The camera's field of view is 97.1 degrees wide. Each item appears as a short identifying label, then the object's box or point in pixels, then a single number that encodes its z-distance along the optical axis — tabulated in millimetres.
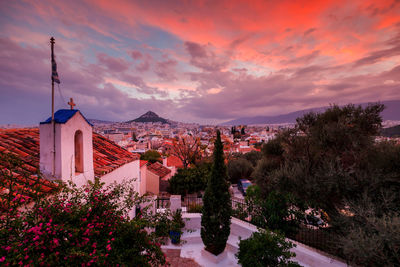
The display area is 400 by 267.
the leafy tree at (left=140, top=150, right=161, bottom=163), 28255
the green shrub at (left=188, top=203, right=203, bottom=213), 9070
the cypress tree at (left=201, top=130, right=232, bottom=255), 6531
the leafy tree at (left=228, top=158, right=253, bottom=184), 21734
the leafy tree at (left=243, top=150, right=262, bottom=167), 25483
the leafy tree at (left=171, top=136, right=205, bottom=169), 20484
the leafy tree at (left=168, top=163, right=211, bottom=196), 14077
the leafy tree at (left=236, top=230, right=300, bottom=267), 4859
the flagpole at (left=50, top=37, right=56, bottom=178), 3879
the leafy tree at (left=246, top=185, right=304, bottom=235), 7242
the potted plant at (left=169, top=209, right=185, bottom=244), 7379
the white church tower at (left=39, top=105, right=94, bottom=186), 3979
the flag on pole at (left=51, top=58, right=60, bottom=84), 3861
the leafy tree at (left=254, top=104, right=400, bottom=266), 4855
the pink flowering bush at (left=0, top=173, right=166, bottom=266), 2119
